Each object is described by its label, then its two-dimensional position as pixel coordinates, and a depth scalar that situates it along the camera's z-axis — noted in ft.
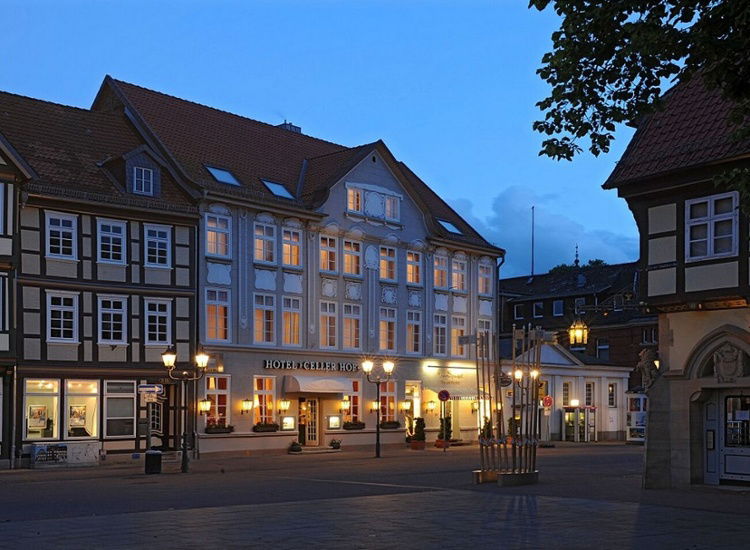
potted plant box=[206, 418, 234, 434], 142.51
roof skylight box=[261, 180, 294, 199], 157.07
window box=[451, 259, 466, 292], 181.88
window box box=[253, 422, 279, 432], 148.72
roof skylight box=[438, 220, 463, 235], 183.83
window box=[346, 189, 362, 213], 163.53
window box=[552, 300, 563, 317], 261.65
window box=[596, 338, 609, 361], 248.11
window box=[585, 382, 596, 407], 212.23
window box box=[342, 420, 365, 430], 161.27
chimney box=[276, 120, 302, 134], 189.28
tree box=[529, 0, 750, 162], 44.45
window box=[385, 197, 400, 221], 170.09
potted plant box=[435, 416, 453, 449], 165.89
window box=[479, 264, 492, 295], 187.42
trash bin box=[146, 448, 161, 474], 109.60
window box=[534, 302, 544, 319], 266.16
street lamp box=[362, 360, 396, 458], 142.39
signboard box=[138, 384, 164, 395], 116.16
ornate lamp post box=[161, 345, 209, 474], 112.68
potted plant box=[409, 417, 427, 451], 164.14
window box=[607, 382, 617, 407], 215.92
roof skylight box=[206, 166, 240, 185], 150.20
